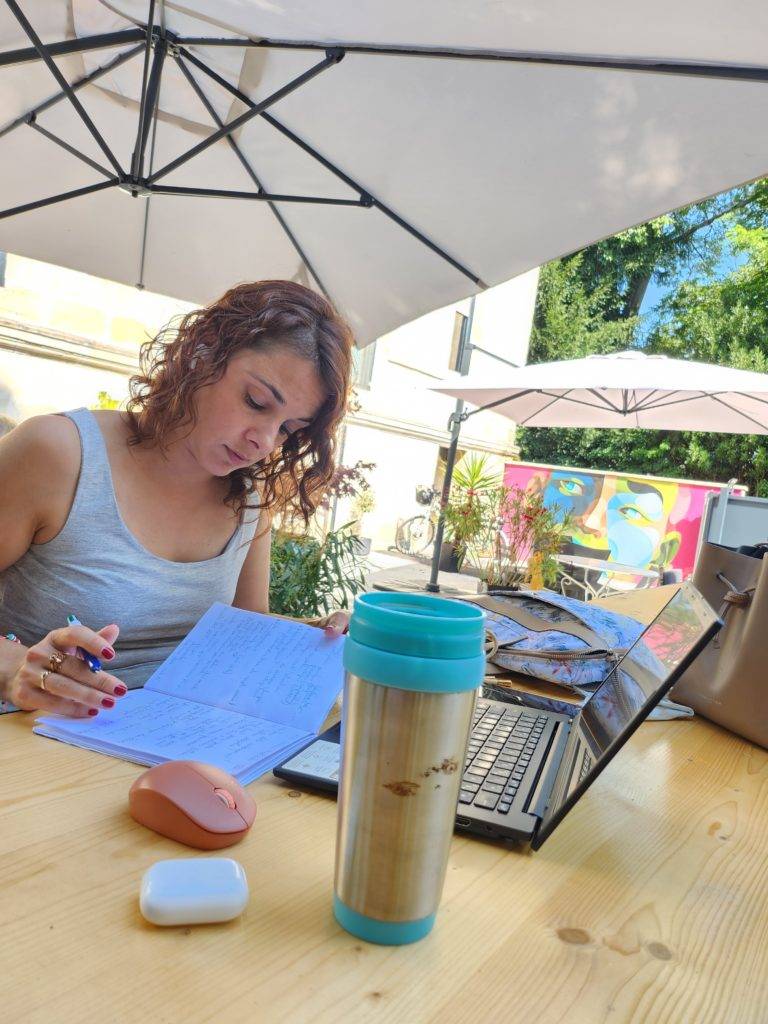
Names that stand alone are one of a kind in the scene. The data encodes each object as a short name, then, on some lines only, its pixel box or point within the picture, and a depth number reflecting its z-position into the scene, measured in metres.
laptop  0.76
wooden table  0.51
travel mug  0.53
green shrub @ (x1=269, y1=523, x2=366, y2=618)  4.28
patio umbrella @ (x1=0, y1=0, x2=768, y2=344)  1.77
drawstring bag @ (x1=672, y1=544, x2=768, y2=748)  1.29
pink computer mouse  0.70
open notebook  0.92
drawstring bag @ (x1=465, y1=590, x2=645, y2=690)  1.51
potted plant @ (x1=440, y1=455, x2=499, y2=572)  6.69
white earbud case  0.56
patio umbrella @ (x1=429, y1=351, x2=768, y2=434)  5.83
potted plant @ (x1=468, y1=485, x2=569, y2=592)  5.56
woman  1.47
